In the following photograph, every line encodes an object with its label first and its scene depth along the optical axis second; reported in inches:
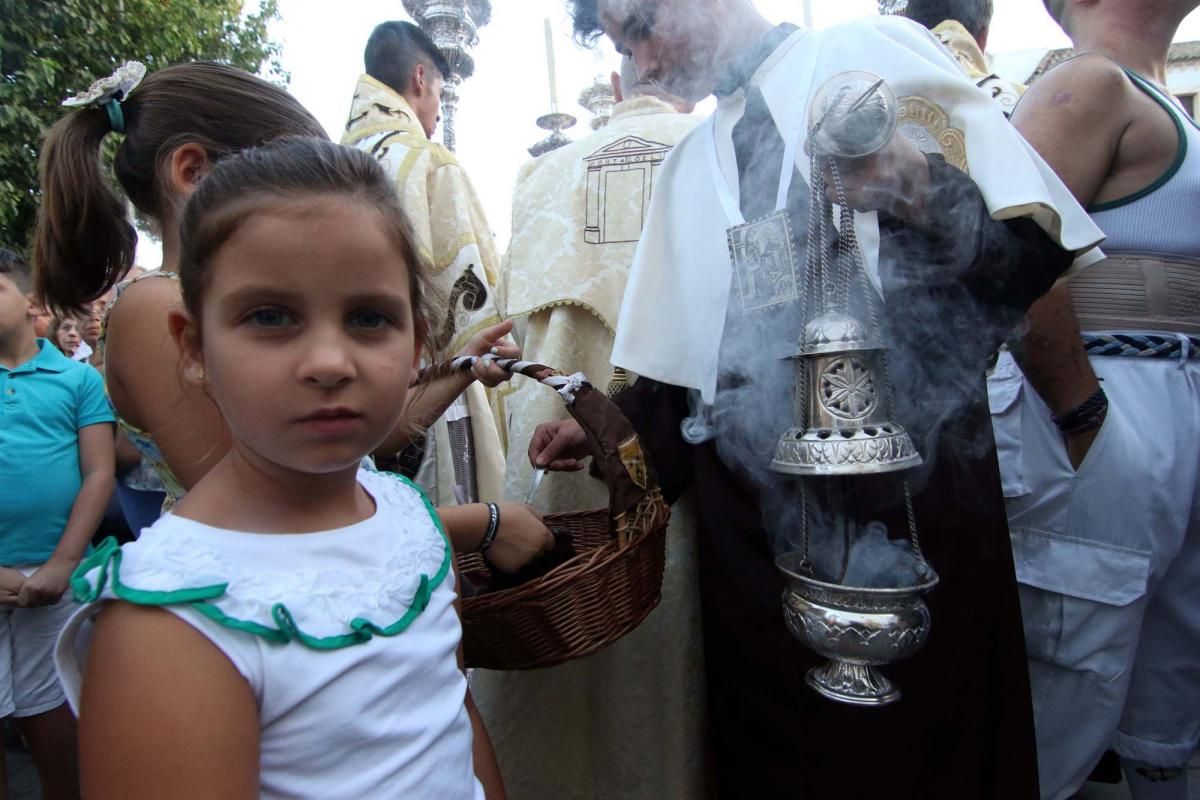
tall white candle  128.4
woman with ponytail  46.0
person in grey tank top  60.2
